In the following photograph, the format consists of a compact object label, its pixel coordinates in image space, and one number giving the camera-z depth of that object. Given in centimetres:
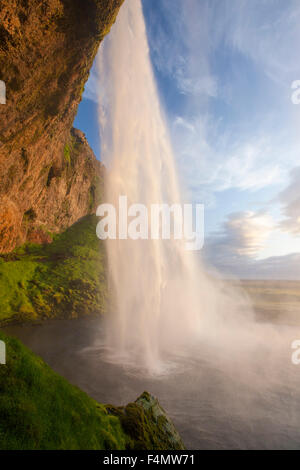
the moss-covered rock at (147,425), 612
